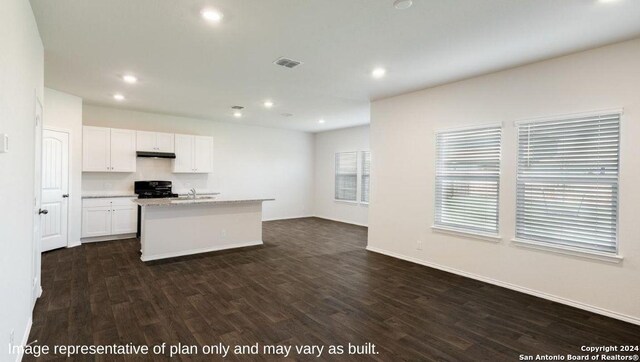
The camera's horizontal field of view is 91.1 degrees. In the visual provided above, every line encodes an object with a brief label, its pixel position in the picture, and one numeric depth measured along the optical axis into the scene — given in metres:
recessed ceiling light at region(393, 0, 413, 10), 2.45
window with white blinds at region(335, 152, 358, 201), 8.73
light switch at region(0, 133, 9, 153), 1.63
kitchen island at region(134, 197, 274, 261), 4.89
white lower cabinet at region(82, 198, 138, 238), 5.88
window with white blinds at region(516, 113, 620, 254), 3.18
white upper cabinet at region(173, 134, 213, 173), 7.09
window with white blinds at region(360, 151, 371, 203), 8.41
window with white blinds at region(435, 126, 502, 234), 4.07
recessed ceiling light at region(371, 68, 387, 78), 4.02
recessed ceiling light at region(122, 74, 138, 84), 4.41
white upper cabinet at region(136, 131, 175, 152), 6.55
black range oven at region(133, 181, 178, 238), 6.57
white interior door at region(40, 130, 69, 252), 5.09
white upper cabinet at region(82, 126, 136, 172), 5.96
